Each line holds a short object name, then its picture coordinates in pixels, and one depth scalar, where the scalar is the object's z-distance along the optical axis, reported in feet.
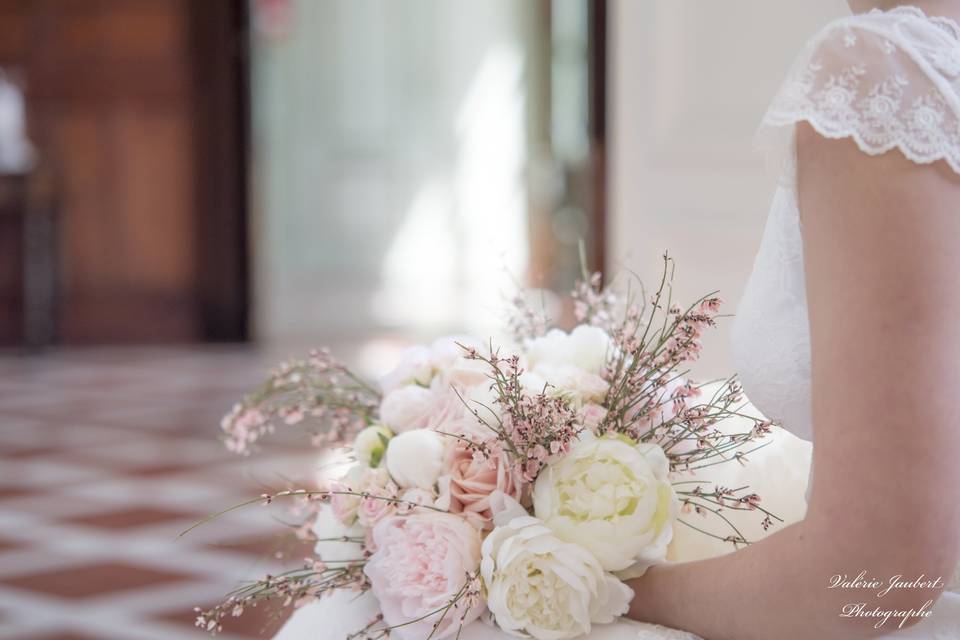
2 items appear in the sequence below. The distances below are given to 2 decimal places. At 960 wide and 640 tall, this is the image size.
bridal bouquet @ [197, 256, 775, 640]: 2.93
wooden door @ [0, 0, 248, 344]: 24.16
